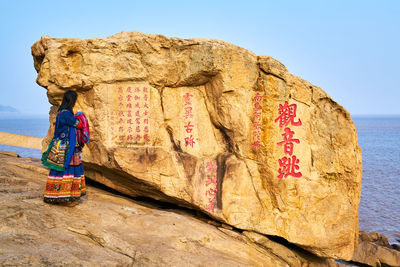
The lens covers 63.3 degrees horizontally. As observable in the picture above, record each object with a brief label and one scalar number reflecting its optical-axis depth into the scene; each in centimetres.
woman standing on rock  548
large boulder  675
